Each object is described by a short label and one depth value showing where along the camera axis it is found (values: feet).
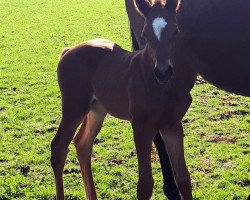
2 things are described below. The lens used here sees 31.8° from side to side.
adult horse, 10.49
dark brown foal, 9.96
